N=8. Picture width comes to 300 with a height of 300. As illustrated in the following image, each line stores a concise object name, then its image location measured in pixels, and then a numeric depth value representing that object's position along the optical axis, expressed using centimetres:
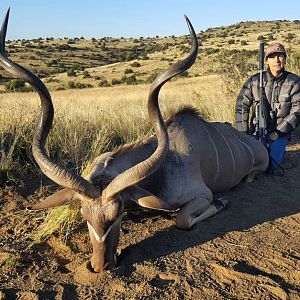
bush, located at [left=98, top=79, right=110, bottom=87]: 2439
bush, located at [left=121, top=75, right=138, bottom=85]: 2420
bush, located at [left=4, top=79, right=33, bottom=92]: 2021
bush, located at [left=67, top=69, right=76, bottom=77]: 2896
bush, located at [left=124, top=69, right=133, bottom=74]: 2859
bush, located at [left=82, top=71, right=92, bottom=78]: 2788
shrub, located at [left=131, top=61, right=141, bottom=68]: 3102
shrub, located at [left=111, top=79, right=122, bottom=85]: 2511
